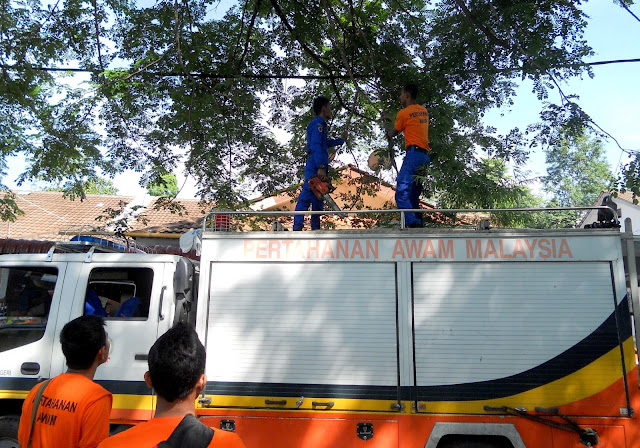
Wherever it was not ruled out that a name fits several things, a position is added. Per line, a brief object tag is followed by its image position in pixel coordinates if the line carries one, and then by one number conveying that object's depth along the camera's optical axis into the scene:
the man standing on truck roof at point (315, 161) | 6.43
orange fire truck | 4.10
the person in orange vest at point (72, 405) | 2.43
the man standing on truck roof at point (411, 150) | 5.91
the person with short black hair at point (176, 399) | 1.65
